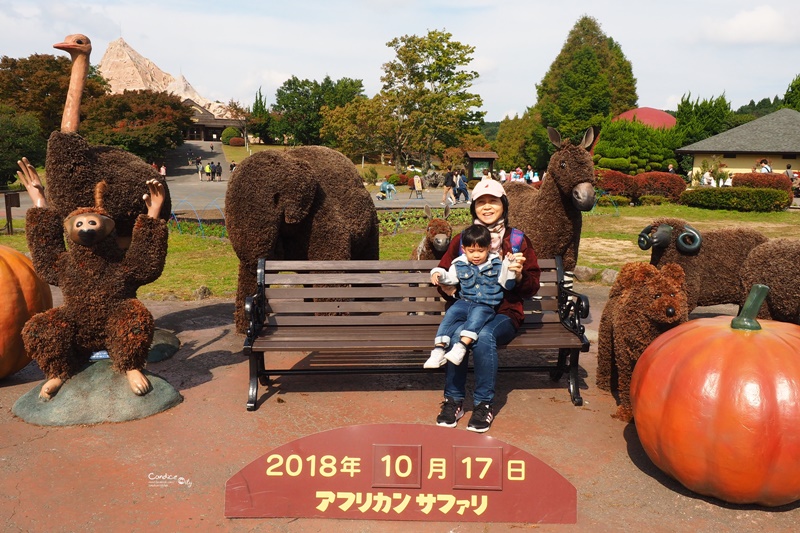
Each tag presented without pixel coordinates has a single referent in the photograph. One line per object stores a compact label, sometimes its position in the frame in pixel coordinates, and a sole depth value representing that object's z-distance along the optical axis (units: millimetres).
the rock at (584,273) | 10297
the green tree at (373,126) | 43000
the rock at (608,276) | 9977
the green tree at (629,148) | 34656
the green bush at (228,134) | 72000
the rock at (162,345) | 6023
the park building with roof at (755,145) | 37250
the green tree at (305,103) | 65562
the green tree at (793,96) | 45038
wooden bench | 4820
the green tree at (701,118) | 42938
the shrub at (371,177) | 39375
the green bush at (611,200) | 25855
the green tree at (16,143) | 30828
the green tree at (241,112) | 65575
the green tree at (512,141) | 54938
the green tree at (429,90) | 43188
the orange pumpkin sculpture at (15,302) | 5105
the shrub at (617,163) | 34281
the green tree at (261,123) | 68538
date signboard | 3098
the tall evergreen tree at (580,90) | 48031
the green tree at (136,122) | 39719
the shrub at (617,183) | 27438
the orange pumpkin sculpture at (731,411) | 3229
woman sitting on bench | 4395
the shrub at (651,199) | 26203
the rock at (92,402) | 4516
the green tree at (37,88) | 40688
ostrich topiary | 5293
